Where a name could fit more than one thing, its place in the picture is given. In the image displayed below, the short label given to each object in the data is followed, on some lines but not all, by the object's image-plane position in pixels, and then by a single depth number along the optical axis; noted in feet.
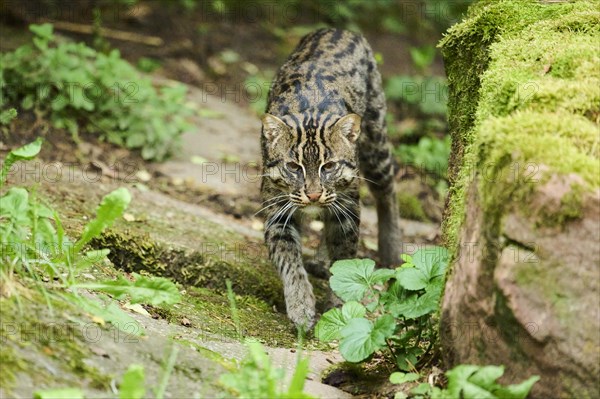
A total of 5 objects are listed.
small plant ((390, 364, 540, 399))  23.62
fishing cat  40.55
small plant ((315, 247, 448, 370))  28.94
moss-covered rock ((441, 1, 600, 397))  23.59
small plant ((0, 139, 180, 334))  27.02
